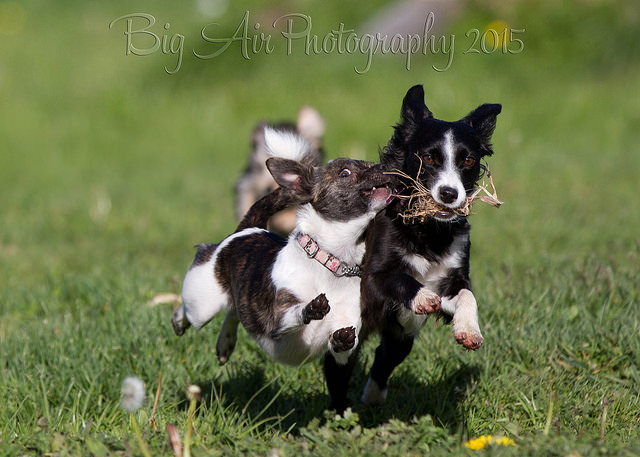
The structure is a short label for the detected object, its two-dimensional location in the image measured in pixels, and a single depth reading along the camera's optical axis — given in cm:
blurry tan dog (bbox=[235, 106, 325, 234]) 1359
